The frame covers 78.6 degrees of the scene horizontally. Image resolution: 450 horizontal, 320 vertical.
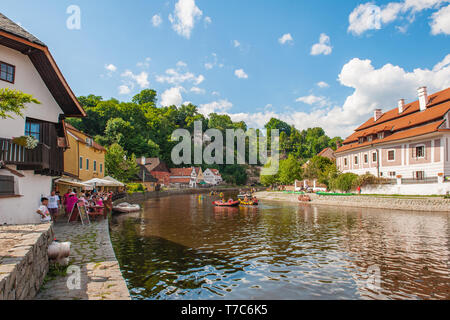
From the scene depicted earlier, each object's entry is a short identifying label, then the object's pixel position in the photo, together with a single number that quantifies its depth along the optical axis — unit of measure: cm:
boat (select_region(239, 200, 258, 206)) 4168
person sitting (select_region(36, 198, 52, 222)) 1154
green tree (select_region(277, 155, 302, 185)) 6444
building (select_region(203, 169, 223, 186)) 11844
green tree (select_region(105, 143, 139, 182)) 4947
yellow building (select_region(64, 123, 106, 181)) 2745
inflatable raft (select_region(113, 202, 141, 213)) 2873
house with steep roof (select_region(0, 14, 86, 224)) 1328
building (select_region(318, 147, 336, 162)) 8550
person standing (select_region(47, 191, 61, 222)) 1502
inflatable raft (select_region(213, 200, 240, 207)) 4013
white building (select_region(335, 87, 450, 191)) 3238
